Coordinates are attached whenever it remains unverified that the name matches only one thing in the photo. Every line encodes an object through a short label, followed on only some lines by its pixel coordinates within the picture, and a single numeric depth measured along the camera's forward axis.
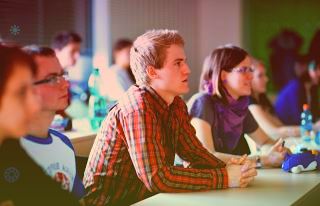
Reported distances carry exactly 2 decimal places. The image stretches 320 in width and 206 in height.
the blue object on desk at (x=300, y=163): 1.90
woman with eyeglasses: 2.33
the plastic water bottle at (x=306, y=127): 2.90
